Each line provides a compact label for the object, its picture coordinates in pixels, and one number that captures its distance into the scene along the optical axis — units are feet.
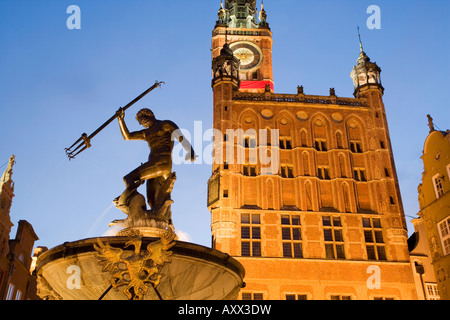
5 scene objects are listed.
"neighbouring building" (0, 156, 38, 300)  80.38
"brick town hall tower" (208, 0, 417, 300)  87.10
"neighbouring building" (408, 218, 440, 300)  88.69
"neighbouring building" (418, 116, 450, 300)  72.70
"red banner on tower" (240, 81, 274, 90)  154.30
